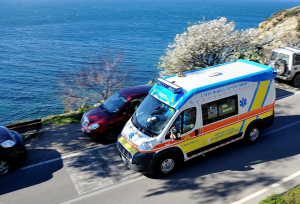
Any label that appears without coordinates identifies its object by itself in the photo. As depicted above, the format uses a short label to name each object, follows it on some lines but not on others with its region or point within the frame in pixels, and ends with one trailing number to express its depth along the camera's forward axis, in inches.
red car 418.3
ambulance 323.6
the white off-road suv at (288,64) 598.5
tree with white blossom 661.9
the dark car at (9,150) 346.9
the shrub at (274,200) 267.7
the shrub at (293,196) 264.4
